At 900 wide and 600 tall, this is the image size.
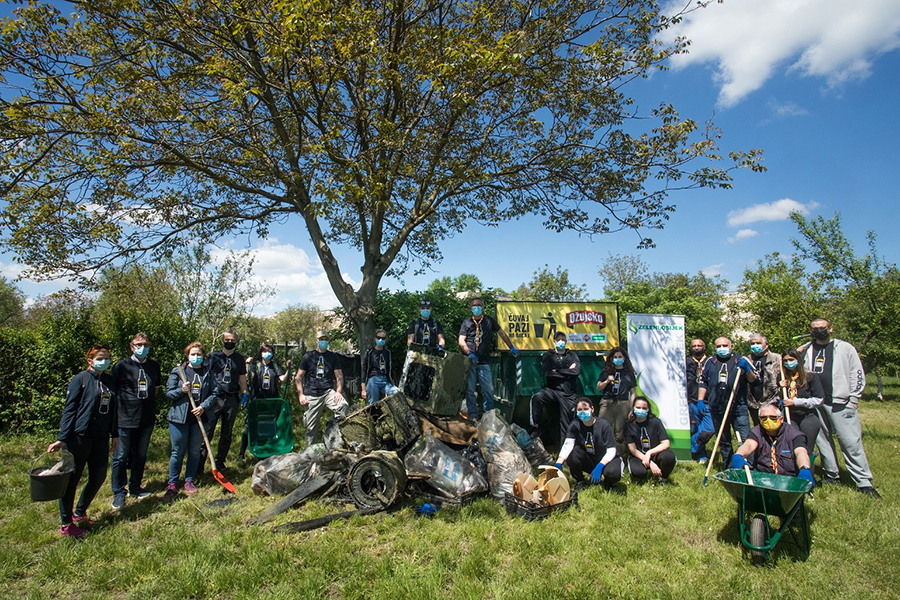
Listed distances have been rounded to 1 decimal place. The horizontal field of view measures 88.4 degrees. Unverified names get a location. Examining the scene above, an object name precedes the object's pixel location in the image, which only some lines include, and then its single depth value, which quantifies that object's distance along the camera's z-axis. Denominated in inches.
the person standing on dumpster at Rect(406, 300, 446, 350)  283.1
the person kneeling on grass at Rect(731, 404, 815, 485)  172.1
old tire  177.8
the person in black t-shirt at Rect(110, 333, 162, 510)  189.4
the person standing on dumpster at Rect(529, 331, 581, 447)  248.2
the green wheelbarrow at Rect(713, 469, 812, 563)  135.0
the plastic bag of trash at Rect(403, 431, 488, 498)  187.5
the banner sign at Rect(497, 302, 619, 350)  304.2
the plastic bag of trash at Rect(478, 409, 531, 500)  193.2
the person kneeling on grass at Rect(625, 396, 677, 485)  211.9
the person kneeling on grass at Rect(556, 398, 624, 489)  207.8
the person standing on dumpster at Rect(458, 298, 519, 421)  275.0
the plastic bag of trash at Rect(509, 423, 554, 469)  230.5
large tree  254.1
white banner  261.6
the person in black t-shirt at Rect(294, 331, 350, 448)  258.8
